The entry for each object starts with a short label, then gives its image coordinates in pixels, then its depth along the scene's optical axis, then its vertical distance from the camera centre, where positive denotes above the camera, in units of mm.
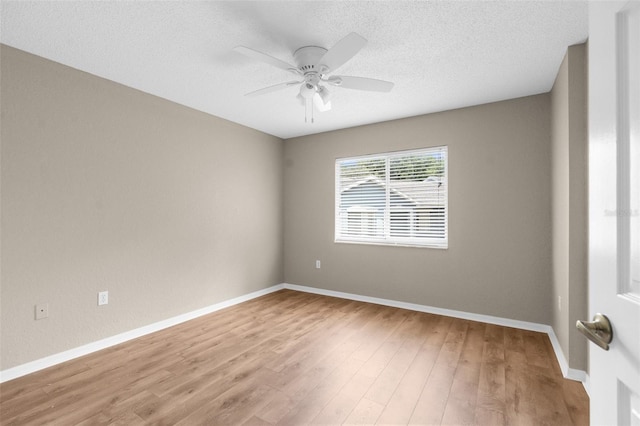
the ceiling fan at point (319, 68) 1906 +1067
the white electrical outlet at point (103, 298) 2801 -800
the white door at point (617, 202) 631 +40
